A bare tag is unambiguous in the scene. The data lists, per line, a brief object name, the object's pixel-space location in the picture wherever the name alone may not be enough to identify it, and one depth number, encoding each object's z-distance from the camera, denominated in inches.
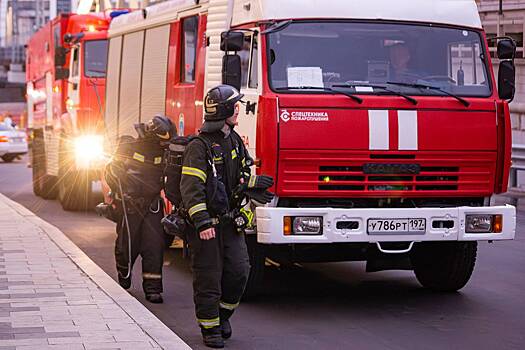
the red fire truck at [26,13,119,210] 1185.1
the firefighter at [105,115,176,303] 647.7
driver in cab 620.4
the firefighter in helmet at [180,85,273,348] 496.9
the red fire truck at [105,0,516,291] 589.5
